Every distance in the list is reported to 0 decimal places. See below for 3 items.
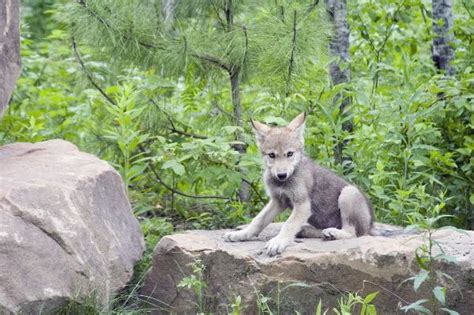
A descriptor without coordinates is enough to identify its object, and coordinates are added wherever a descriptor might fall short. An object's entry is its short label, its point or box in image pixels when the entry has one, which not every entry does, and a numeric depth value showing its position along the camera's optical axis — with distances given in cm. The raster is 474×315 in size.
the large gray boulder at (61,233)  1133
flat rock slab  1234
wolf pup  1392
